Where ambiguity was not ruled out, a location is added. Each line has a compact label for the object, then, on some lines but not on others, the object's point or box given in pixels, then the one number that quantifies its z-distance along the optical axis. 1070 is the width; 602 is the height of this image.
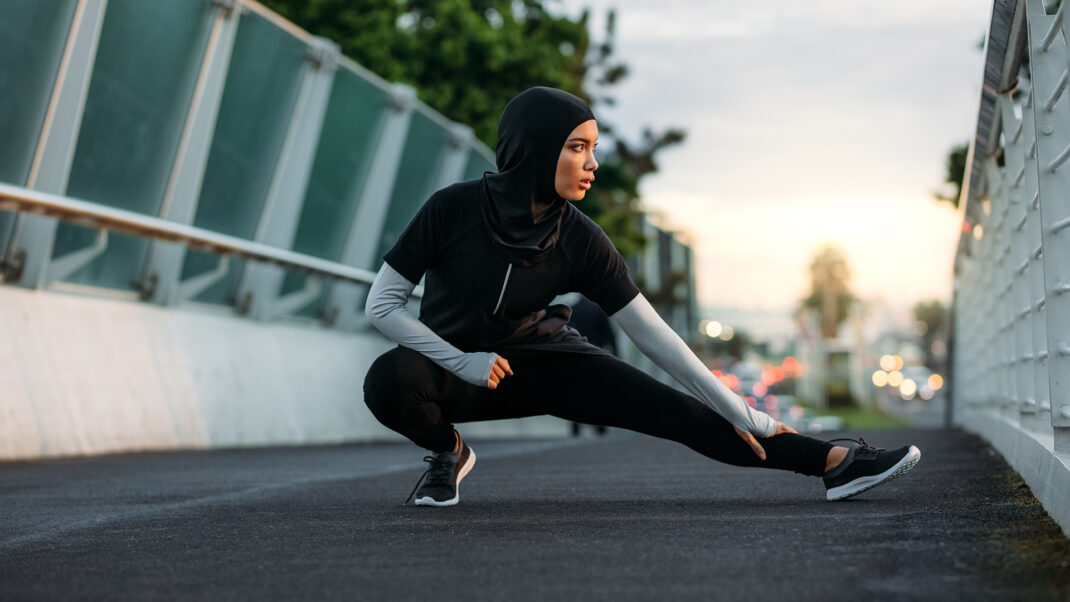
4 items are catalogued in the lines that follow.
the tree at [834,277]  191.25
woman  5.29
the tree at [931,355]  165.75
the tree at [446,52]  30.53
